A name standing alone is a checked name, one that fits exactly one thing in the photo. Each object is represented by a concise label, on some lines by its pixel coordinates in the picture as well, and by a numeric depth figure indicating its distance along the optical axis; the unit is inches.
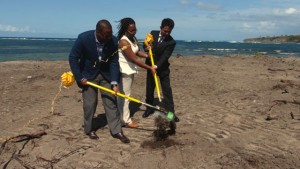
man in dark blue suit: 224.8
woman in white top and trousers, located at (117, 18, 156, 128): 244.2
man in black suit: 267.3
